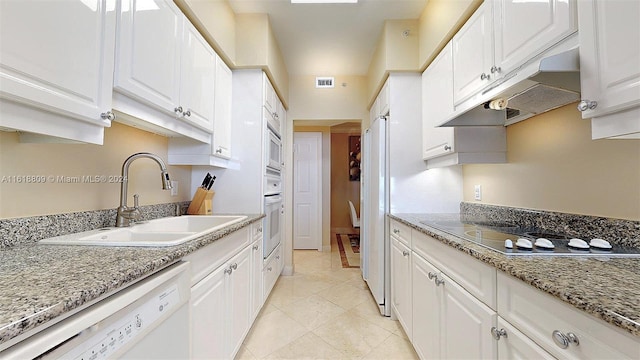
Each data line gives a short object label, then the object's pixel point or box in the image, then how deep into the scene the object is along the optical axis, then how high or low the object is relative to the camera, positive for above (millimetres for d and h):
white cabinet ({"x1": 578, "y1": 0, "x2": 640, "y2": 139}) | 731 +395
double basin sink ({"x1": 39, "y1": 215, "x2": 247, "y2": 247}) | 963 -213
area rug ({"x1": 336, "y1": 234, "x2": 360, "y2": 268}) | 3752 -1060
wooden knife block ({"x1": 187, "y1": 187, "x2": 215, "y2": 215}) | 2008 -111
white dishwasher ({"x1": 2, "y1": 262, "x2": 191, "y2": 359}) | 479 -328
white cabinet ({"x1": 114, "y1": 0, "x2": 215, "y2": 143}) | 1080 +606
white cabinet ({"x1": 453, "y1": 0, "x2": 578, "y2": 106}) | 999 +745
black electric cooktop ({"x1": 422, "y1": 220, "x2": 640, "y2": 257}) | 865 -201
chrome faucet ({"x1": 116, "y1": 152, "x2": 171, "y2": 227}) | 1319 -34
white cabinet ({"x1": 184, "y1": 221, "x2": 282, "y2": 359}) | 1089 -556
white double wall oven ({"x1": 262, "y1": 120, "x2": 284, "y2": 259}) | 2333 +3
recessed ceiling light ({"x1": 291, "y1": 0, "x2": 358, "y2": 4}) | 2055 +1550
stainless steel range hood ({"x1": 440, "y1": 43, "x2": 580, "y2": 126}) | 887 +446
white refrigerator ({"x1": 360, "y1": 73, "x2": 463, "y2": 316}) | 2234 +138
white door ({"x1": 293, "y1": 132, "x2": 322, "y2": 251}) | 4445 +151
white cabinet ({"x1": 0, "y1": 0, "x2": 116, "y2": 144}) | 684 +374
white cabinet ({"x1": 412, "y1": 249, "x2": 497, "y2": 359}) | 927 -558
